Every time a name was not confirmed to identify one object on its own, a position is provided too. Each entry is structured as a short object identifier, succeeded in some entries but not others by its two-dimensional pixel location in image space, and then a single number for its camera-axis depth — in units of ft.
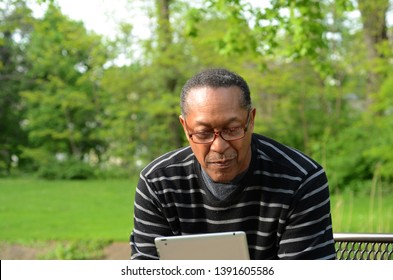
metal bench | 8.38
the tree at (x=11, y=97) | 76.74
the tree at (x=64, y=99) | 59.42
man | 6.79
